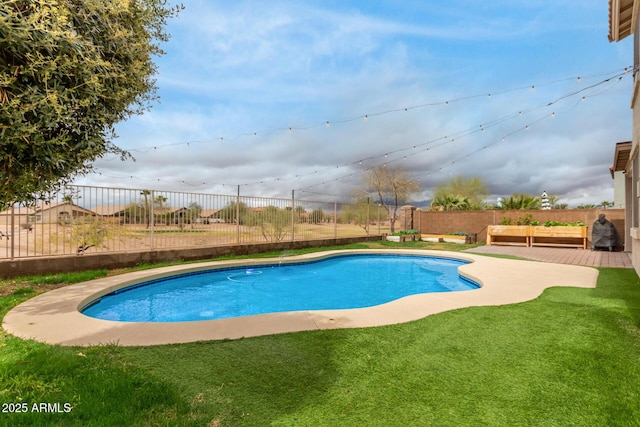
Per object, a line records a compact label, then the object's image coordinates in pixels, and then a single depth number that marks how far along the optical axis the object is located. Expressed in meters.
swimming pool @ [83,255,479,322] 5.09
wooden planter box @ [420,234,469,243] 16.30
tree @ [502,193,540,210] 16.33
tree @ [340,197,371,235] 14.67
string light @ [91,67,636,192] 7.75
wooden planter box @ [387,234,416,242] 15.75
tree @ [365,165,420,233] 24.06
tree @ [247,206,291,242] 10.81
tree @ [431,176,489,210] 32.59
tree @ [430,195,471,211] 19.52
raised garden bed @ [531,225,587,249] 12.20
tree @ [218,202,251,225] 9.70
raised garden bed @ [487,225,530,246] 13.50
